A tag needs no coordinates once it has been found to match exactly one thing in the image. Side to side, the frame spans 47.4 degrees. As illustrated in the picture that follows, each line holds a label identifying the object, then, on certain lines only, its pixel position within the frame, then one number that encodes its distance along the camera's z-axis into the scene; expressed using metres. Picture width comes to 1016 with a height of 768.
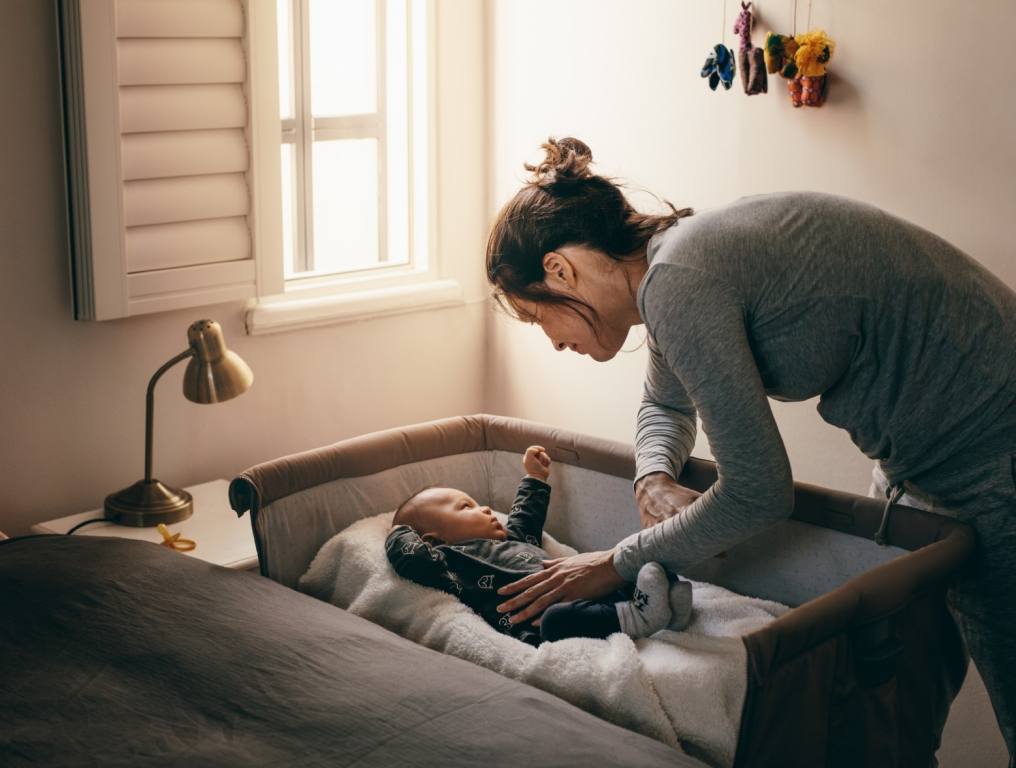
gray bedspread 1.24
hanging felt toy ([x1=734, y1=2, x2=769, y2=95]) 2.26
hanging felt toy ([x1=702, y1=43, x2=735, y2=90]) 2.29
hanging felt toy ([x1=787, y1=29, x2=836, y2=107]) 2.16
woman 1.36
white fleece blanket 1.40
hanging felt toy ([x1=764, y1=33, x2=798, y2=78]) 2.20
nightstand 2.06
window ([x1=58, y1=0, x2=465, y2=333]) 2.14
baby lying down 1.57
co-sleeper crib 1.30
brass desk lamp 2.12
